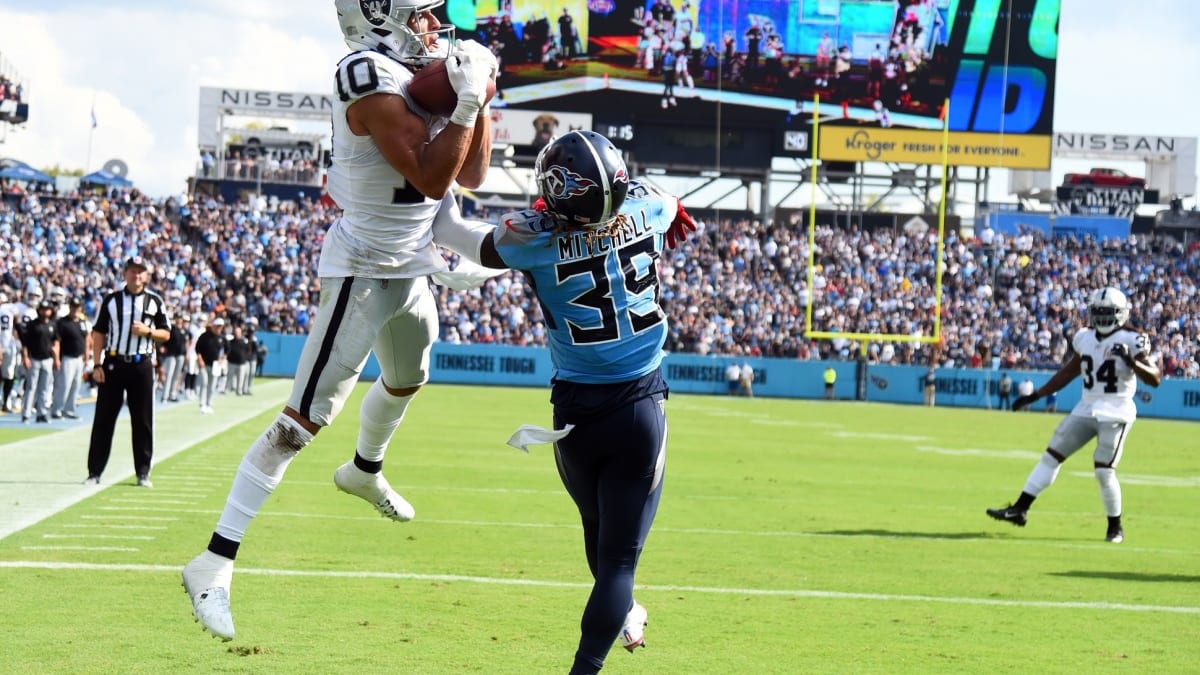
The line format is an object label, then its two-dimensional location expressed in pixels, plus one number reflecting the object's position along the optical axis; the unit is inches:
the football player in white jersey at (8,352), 813.9
